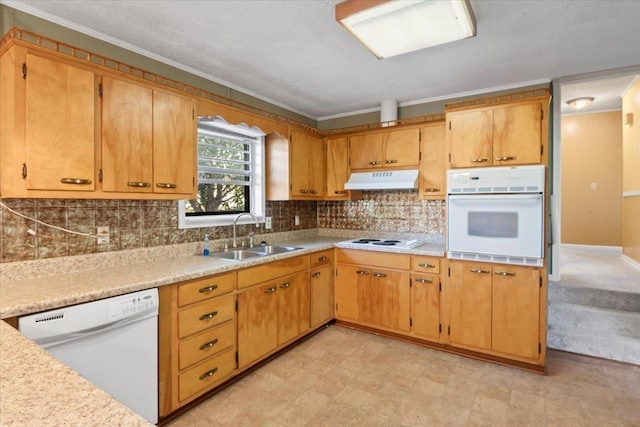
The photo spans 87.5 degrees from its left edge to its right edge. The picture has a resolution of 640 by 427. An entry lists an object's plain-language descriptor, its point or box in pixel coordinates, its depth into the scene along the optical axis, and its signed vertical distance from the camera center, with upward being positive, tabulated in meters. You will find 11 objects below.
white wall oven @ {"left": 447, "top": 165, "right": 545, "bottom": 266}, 2.63 -0.03
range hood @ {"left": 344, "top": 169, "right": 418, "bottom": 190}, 3.40 +0.33
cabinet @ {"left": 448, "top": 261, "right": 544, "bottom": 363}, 2.70 -0.83
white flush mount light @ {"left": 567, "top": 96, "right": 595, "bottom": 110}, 4.83 +1.59
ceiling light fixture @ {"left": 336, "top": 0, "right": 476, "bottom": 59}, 1.81 +1.11
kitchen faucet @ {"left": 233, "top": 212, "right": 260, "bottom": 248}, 3.20 -0.14
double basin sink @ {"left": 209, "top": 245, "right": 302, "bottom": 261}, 3.01 -0.39
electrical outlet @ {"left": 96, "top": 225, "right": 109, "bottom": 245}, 2.27 -0.16
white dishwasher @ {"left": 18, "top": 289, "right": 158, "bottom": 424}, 1.55 -0.67
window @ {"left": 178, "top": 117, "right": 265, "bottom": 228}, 3.06 +0.37
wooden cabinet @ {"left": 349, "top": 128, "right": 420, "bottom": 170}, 3.49 +0.67
